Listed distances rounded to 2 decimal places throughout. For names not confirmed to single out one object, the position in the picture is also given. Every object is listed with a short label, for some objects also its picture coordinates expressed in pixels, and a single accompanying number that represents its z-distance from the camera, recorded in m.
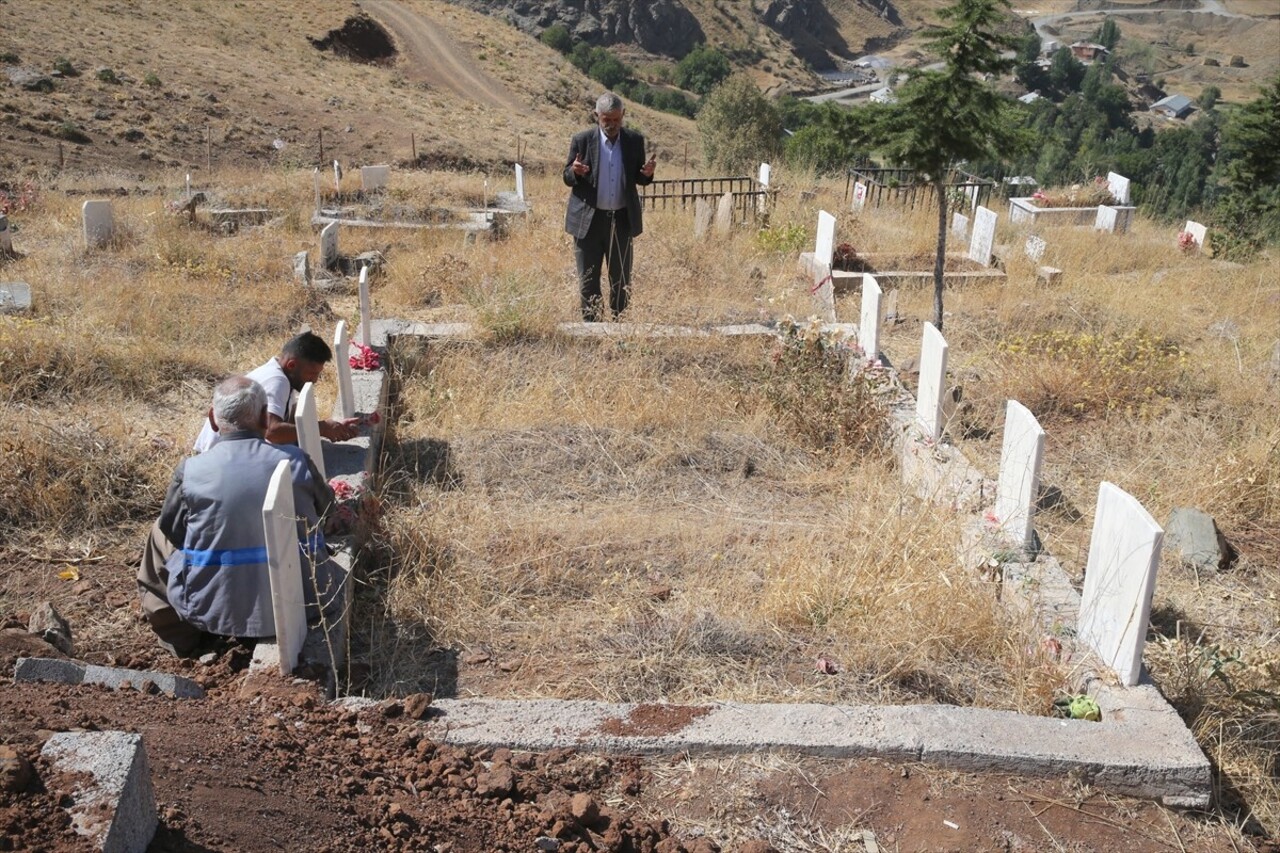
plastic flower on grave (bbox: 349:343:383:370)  6.67
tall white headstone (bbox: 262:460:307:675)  3.41
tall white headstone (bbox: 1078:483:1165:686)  3.62
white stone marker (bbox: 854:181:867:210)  14.09
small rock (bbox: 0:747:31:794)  2.23
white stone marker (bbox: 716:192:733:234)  11.97
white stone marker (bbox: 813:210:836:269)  9.77
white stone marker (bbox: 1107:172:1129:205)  15.19
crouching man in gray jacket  3.81
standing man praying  7.68
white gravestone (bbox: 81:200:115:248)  10.75
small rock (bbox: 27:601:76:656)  3.86
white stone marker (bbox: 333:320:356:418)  5.67
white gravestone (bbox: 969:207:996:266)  11.03
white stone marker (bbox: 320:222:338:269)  10.40
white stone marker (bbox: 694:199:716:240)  11.96
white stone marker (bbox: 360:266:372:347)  6.52
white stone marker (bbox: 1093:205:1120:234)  14.18
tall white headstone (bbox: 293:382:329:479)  4.45
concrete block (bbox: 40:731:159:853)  2.18
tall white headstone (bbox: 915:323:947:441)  5.83
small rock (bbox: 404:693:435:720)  3.44
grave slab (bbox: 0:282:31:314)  8.16
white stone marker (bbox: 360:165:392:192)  14.76
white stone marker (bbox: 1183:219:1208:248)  13.38
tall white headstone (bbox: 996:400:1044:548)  4.53
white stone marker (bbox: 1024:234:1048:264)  11.60
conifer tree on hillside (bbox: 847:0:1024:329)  7.90
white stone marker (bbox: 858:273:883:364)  6.99
